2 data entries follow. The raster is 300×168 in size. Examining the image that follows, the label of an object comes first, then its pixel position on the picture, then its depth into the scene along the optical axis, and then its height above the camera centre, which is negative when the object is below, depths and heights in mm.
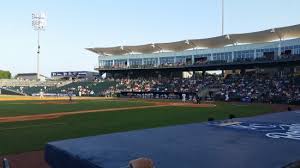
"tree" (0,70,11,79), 96833 +2978
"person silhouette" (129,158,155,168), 2969 -904
